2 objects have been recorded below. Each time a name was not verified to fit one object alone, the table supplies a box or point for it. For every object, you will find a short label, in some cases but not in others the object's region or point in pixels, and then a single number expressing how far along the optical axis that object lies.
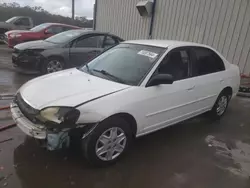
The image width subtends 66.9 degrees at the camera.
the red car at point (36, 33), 8.06
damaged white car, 2.11
